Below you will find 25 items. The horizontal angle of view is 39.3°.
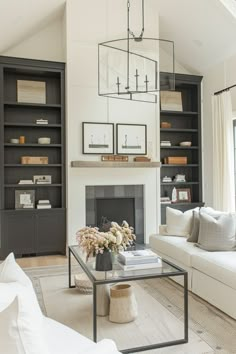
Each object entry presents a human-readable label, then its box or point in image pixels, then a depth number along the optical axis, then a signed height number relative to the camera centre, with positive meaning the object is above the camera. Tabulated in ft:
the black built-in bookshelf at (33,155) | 16.70 +1.18
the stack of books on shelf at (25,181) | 17.27 -0.10
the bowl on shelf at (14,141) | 17.02 +1.98
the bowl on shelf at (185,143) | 20.67 +2.22
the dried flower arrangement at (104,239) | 9.08 -1.68
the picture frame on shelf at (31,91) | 17.58 +4.73
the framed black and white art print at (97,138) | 17.34 +2.16
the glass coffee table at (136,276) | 7.87 -2.52
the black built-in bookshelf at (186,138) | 20.53 +2.62
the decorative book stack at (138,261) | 9.27 -2.35
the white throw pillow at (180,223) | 13.71 -1.86
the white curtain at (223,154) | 17.85 +1.36
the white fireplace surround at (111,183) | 17.24 -0.36
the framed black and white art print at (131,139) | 17.94 +2.18
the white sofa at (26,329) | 3.32 -1.69
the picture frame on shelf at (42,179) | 17.69 +0.01
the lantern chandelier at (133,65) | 11.56 +4.08
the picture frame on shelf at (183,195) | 20.67 -1.04
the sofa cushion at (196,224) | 12.67 -1.78
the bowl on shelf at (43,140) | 17.49 +2.05
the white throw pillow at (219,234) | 11.44 -1.94
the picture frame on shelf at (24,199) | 17.38 -1.05
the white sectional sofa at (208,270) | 9.36 -2.91
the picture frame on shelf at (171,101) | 20.40 +4.88
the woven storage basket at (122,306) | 9.20 -3.58
